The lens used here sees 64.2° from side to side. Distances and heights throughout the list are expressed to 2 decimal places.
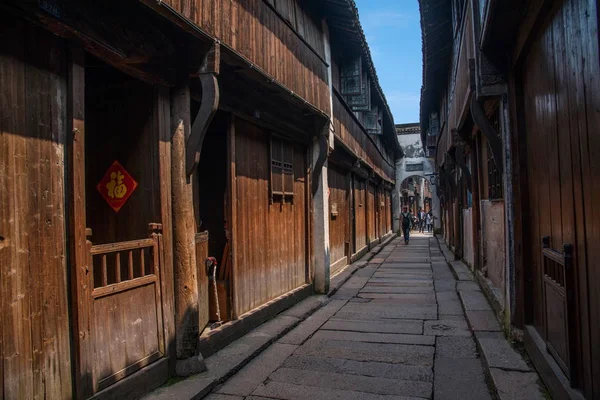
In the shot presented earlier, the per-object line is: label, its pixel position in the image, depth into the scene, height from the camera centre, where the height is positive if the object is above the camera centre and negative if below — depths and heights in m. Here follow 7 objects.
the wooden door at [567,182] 2.71 +0.13
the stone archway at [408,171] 31.04 +2.23
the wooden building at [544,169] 2.83 +0.27
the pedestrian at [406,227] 22.72 -1.04
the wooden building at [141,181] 3.08 +0.31
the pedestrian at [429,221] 36.20 -1.31
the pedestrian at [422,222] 36.38 -1.33
